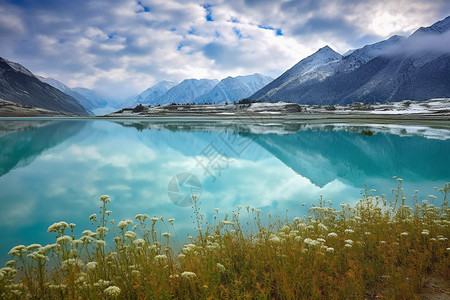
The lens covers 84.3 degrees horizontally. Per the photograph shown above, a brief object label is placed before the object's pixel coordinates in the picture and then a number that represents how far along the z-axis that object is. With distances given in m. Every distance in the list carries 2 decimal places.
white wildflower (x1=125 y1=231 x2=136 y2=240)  5.77
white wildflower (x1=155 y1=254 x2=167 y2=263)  5.43
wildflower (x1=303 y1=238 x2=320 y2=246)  5.74
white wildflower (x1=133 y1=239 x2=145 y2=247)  5.85
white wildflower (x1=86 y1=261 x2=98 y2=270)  4.97
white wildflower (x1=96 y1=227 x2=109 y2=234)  5.91
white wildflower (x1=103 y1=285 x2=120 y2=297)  4.34
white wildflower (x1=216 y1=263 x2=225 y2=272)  5.62
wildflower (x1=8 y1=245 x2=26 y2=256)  4.92
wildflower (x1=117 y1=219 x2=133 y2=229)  5.75
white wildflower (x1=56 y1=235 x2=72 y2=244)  5.13
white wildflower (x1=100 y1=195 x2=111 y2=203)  6.35
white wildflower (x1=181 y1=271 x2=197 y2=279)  4.77
